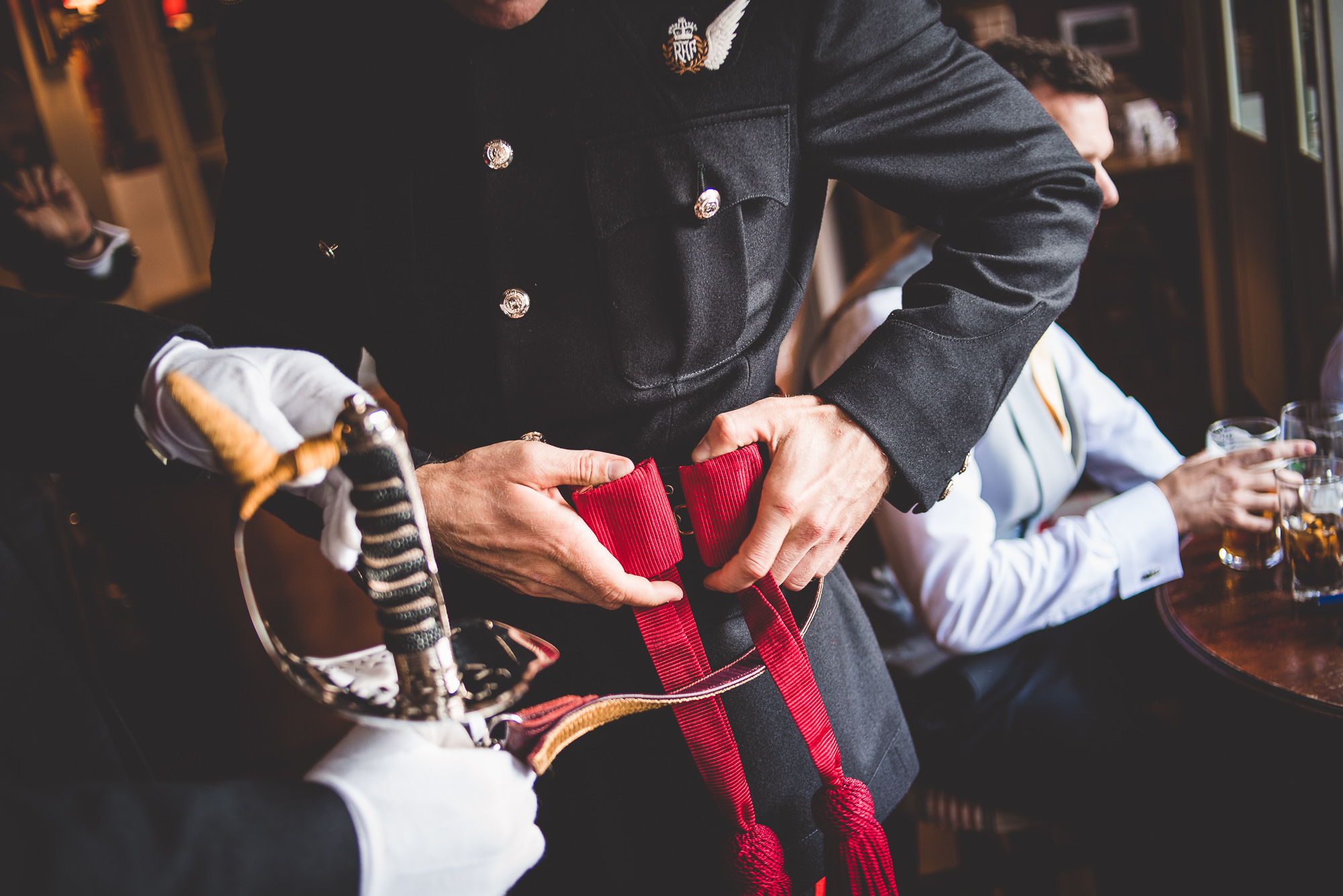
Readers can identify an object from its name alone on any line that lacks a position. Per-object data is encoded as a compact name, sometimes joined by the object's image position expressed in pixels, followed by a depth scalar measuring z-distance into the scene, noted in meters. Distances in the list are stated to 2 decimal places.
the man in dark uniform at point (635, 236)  0.80
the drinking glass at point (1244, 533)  1.35
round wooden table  1.07
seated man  1.37
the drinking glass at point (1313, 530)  1.20
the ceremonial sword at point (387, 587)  0.52
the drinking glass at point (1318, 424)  1.39
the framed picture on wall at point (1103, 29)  4.73
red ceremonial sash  0.79
